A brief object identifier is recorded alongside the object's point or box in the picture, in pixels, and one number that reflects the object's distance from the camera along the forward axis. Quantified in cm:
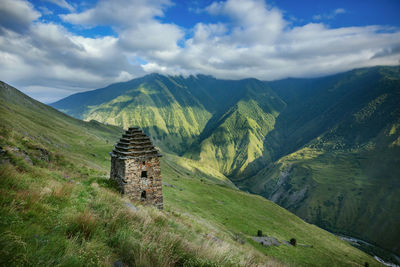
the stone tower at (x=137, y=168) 1491
